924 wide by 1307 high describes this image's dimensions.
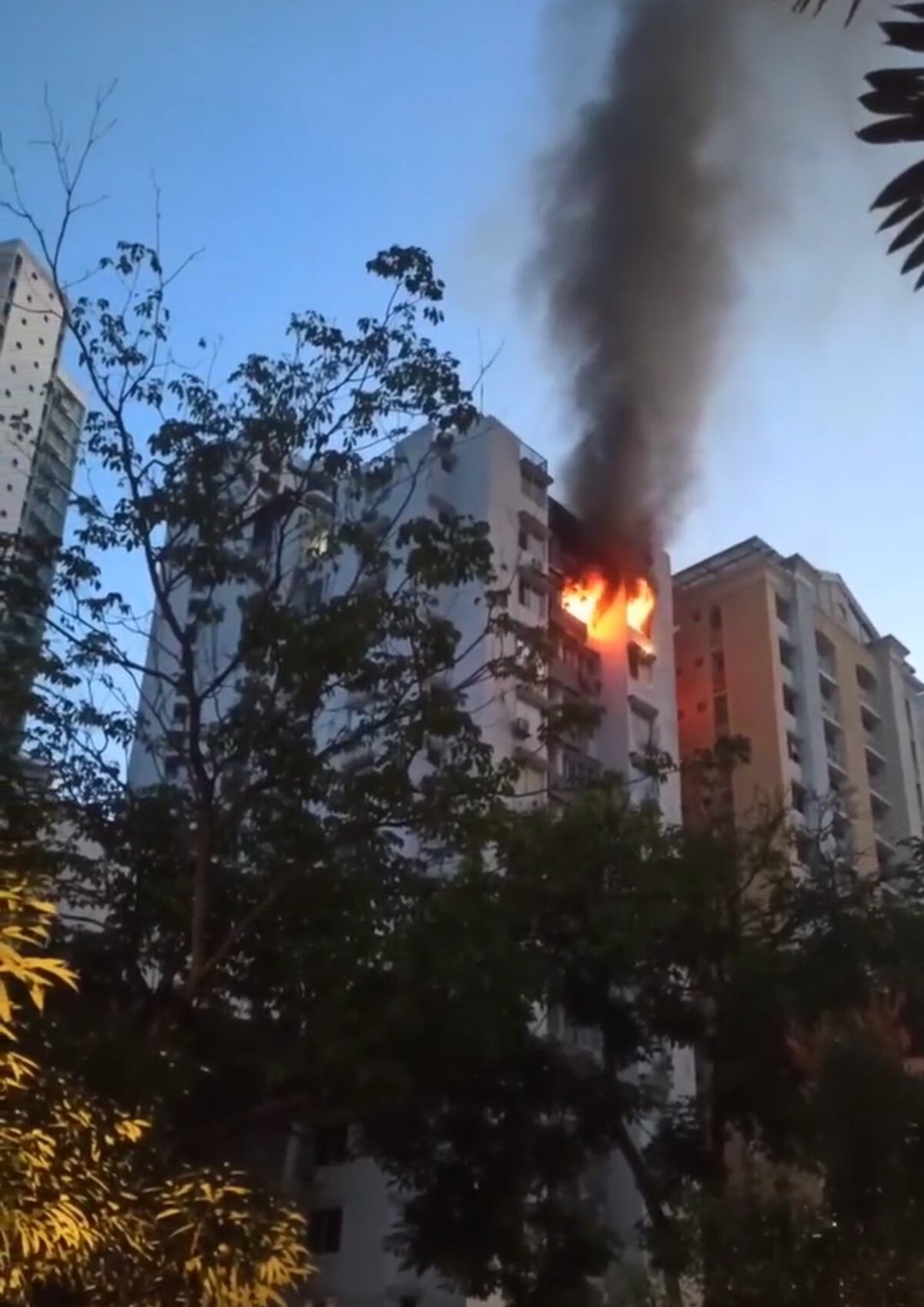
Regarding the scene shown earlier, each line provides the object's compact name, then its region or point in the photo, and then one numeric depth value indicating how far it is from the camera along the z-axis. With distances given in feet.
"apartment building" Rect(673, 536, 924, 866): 149.48
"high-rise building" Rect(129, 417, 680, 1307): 86.17
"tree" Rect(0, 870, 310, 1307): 22.90
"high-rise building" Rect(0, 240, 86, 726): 44.34
